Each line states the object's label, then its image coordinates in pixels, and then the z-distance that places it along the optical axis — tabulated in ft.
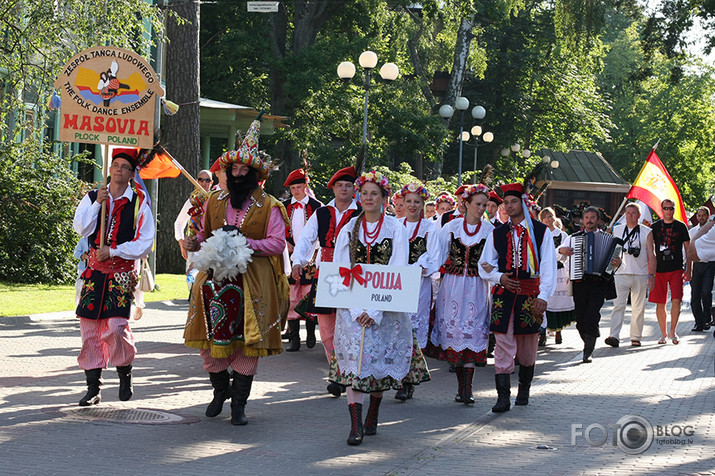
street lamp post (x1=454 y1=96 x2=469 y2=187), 107.18
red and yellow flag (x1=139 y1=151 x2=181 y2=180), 37.40
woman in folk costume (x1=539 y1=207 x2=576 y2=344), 47.70
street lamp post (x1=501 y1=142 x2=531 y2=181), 146.53
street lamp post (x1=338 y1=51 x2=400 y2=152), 73.10
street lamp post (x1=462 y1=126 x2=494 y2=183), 122.01
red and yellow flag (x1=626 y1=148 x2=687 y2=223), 51.31
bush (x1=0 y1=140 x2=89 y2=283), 65.00
